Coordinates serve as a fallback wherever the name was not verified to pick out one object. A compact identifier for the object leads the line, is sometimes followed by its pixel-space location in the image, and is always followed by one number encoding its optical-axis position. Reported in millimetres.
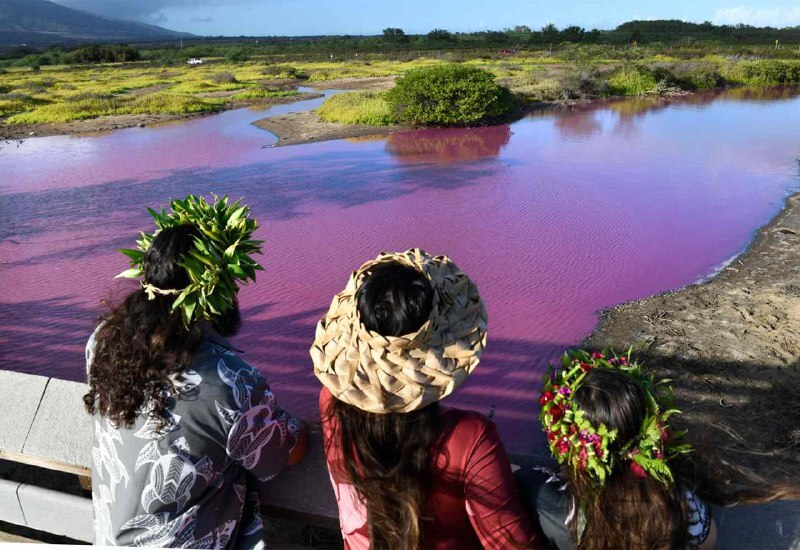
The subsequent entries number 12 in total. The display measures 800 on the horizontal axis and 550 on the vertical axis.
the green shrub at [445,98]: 13891
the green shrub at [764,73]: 22719
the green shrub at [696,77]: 21375
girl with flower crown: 1189
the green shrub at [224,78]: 26281
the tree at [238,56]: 43634
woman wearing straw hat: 1130
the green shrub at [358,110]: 14094
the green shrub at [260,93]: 21350
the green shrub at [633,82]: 20047
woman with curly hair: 1433
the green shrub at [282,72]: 29672
